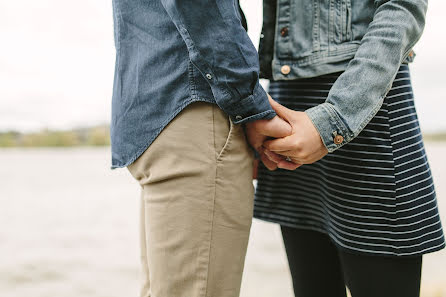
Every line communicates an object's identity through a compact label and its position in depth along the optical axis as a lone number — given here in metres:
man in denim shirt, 0.68
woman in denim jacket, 0.73
